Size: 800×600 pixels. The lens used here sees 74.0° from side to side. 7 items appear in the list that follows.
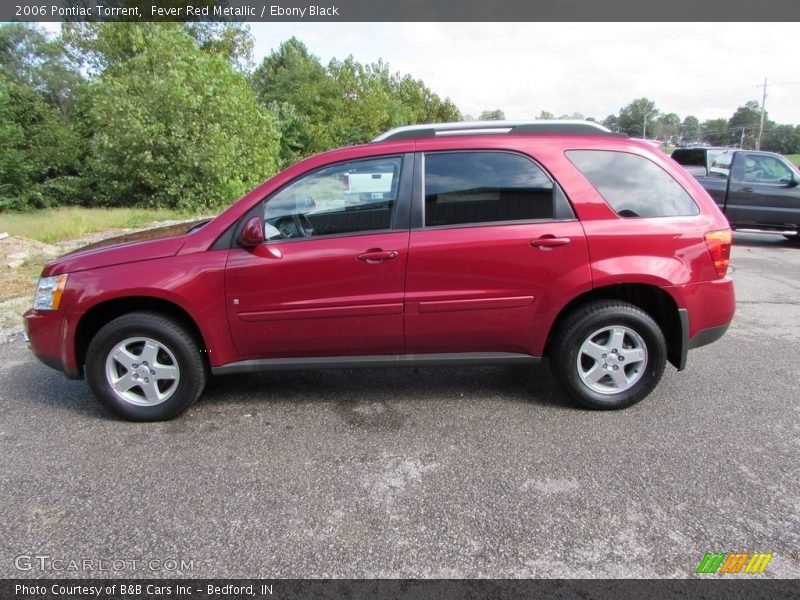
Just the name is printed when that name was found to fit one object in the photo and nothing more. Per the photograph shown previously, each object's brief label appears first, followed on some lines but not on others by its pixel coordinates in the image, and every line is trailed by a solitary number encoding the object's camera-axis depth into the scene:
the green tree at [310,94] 36.94
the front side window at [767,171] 10.19
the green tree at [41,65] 37.25
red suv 3.33
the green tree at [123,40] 24.56
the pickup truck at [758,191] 10.11
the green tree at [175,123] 15.97
